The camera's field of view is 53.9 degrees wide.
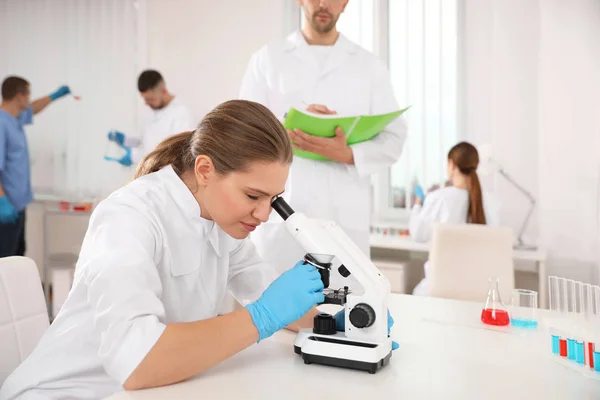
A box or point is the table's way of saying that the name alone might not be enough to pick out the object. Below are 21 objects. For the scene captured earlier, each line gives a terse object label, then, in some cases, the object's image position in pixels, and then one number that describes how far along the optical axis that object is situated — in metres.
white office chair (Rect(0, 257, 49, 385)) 1.23
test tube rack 1.03
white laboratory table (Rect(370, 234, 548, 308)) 2.95
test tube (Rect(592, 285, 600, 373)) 1.02
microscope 1.01
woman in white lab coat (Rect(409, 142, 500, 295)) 3.02
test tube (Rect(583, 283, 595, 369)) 1.03
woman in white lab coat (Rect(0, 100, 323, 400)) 0.93
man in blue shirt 3.77
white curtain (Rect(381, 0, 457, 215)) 3.68
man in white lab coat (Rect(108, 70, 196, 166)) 3.99
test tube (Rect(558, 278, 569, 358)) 1.11
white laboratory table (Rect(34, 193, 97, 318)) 4.22
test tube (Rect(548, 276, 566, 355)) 1.14
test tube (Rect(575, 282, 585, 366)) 1.06
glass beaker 1.39
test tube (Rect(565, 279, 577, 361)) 1.09
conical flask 1.40
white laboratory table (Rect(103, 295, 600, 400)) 0.91
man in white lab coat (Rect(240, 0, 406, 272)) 2.03
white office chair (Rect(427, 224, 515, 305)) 2.04
